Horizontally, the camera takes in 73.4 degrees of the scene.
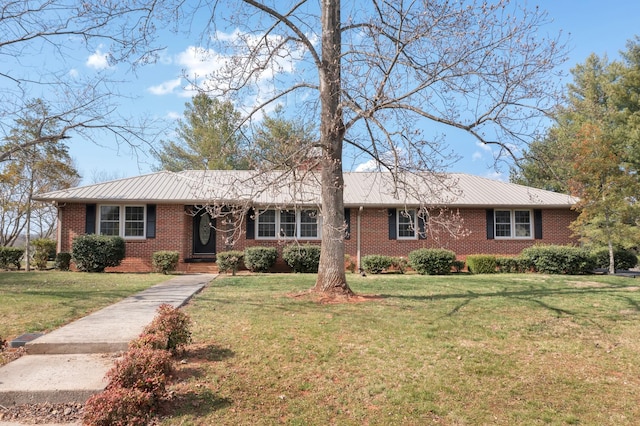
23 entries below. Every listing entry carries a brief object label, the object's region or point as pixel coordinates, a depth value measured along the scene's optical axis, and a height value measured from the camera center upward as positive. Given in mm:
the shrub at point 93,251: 15344 -448
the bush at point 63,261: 15828 -809
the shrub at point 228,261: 15070 -825
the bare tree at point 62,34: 9462 +4192
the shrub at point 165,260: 14812 -760
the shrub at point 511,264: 16422 -1122
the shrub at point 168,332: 4770 -1102
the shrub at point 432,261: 15414 -914
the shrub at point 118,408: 3452 -1395
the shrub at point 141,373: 3852 -1237
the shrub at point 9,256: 16594 -637
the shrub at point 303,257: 15742 -744
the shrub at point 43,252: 16656 -497
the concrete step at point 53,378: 4020 -1426
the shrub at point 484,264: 16203 -1091
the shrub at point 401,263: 16219 -1030
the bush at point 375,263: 15695 -984
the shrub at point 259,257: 15898 -737
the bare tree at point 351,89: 7867 +2974
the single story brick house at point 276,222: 16734 +612
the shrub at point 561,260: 15500 -930
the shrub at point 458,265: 16191 -1130
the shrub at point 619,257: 17109 -926
